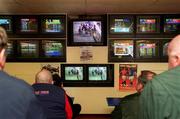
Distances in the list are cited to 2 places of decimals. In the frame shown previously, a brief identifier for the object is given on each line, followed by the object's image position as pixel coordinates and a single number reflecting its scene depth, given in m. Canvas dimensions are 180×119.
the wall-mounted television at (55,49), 2.93
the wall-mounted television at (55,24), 2.92
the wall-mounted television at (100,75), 2.94
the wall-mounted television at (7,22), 2.94
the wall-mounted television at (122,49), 2.92
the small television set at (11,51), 2.94
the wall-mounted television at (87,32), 2.89
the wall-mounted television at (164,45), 2.91
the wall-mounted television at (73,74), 2.95
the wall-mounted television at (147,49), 2.91
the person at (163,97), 0.70
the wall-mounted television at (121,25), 2.91
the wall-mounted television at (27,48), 2.95
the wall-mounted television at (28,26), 2.94
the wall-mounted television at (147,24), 2.91
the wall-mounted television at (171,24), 2.90
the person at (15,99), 0.69
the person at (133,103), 1.57
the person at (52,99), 1.38
